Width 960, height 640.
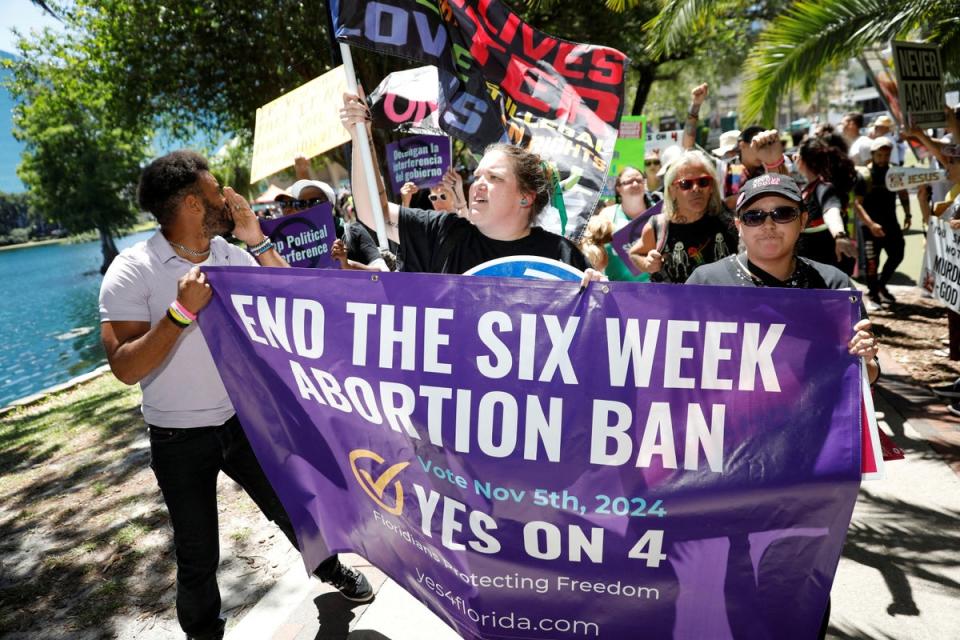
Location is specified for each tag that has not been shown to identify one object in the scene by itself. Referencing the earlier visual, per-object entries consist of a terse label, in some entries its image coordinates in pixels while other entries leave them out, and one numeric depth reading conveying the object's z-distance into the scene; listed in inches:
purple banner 74.9
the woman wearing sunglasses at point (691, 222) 145.8
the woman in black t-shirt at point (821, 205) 199.0
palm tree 239.9
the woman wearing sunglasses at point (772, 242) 93.4
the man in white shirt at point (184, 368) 93.0
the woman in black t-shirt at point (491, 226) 97.4
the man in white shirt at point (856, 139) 395.5
